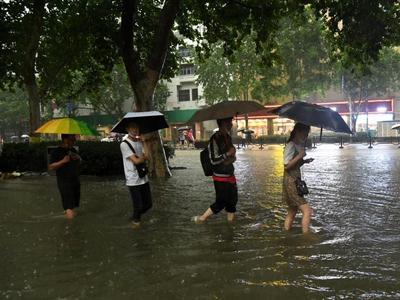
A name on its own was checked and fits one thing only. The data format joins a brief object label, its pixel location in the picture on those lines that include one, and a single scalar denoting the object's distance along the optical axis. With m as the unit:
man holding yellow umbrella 8.19
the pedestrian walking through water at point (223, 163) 7.09
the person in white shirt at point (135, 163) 7.17
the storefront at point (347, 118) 50.53
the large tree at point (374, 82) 43.31
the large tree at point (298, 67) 40.00
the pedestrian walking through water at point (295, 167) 6.39
